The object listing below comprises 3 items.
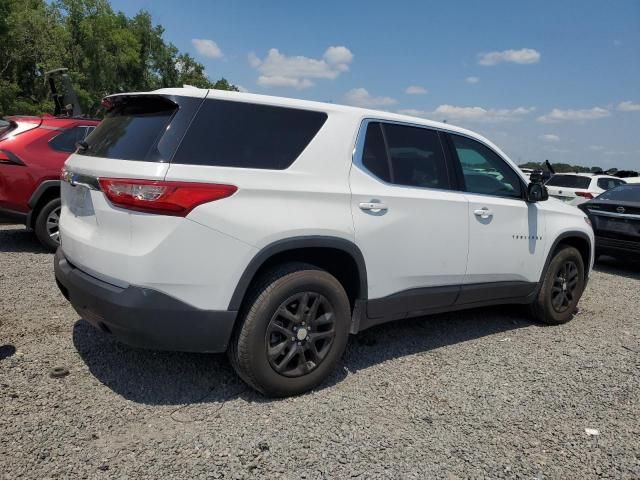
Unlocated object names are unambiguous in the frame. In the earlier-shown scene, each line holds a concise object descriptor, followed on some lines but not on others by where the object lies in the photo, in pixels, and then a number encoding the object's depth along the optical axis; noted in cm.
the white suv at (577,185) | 1234
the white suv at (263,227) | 269
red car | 614
